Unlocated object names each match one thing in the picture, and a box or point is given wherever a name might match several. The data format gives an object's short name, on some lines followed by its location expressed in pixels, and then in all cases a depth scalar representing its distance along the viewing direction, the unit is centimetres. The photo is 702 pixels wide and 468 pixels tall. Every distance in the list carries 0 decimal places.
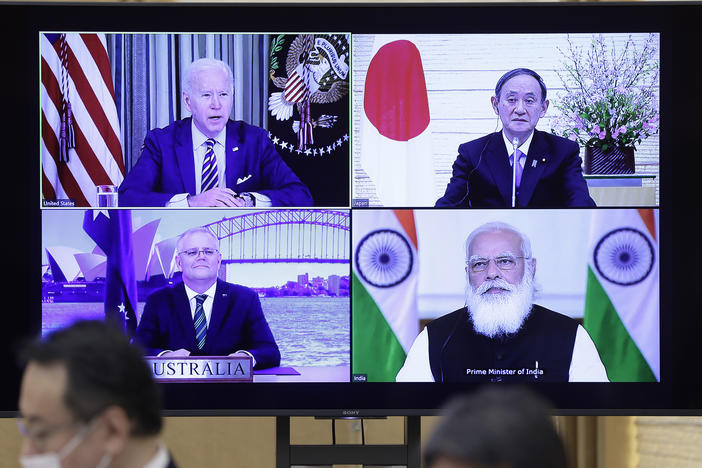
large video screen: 1029
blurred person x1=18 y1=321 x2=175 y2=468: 891
